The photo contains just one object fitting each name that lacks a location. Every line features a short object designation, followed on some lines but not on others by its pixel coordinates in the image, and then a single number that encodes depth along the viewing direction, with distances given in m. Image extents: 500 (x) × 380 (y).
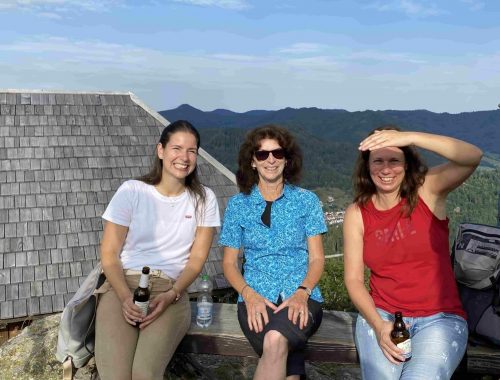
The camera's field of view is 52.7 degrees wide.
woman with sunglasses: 3.28
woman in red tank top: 2.97
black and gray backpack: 3.21
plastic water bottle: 3.60
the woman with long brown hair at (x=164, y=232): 3.36
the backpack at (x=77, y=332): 3.17
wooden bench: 3.26
